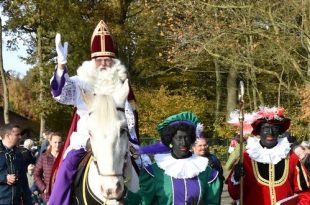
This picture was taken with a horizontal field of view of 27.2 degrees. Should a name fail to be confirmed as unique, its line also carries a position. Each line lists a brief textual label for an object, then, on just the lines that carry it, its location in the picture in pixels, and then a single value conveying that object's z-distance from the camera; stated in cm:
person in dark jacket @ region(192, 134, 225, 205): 815
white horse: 493
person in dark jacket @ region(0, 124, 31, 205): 862
